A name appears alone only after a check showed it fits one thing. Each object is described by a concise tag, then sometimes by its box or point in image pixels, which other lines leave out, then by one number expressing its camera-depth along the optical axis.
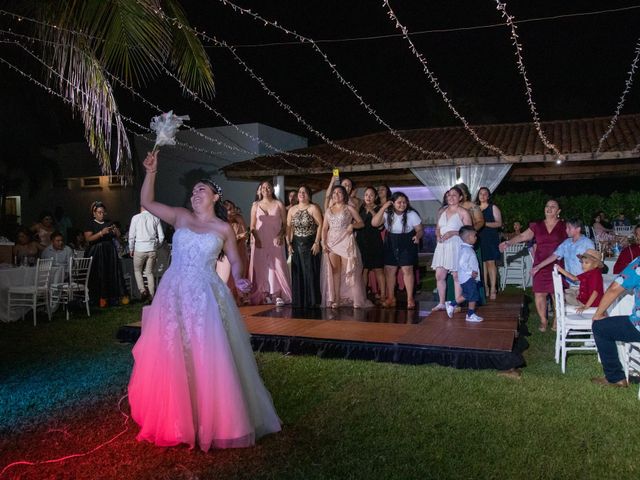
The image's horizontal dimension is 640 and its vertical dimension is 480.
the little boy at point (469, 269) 6.63
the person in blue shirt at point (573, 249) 6.20
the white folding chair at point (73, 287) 8.87
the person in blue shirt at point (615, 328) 4.37
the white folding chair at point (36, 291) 8.30
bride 3.48
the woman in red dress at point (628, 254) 5.70
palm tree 5.72
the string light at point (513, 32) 5.34
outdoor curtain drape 12.54
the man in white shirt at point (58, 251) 9.57
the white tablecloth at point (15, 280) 8.55
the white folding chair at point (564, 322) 5.36
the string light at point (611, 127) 6.40
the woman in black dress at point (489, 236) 8.72
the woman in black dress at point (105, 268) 9.74
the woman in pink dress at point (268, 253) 8.76
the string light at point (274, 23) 5.62
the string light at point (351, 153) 13.62
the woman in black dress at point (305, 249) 8.37
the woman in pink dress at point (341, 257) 8.01
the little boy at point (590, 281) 5.53
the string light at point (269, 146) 15.13
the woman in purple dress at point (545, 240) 6.93
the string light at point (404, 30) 5.52
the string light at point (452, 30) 5.79
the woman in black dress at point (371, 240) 8.56
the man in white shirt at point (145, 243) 9.51
